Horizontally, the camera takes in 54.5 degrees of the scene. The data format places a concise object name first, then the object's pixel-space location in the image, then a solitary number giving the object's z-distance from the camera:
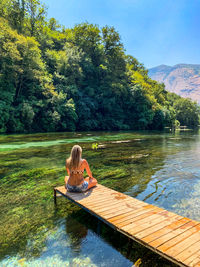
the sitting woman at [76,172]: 5.70
